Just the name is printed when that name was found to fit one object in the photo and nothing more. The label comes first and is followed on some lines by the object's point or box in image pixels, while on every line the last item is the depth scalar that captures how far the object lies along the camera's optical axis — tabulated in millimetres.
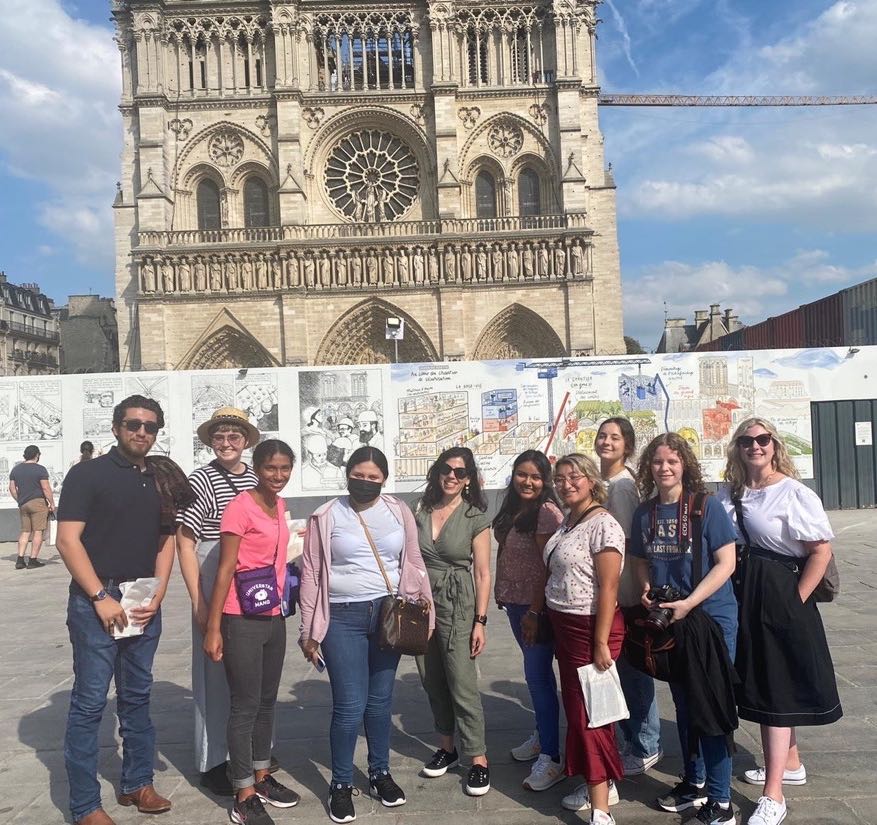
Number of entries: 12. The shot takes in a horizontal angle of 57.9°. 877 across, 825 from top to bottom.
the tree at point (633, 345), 58309
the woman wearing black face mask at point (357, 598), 3576
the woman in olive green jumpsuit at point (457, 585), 3865
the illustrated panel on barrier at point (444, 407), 12070
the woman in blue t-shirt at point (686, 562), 3328
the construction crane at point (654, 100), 52156
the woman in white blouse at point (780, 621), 3367
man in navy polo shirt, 3393
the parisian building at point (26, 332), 50062
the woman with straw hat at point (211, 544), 3773
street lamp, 18219
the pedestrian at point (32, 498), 10609
